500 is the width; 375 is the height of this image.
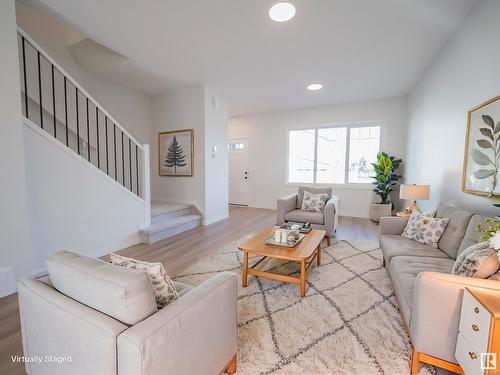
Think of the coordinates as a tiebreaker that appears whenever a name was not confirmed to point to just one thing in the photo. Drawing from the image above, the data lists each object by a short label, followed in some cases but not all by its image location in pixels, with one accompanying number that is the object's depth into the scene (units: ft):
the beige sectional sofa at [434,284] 4.00
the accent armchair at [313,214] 11.69
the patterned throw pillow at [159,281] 3.72
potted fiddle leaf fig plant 15.71
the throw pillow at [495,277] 4.13
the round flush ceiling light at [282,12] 7.32
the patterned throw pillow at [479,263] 4.23
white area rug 4.66
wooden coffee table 6.94
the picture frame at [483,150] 6.35
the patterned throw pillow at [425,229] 7.55
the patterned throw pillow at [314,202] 12.91
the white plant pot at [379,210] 15.70
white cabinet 3.19
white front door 22.47
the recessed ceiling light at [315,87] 14.07
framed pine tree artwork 15.46
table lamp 10.22
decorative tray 7.85
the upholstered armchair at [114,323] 2.74
